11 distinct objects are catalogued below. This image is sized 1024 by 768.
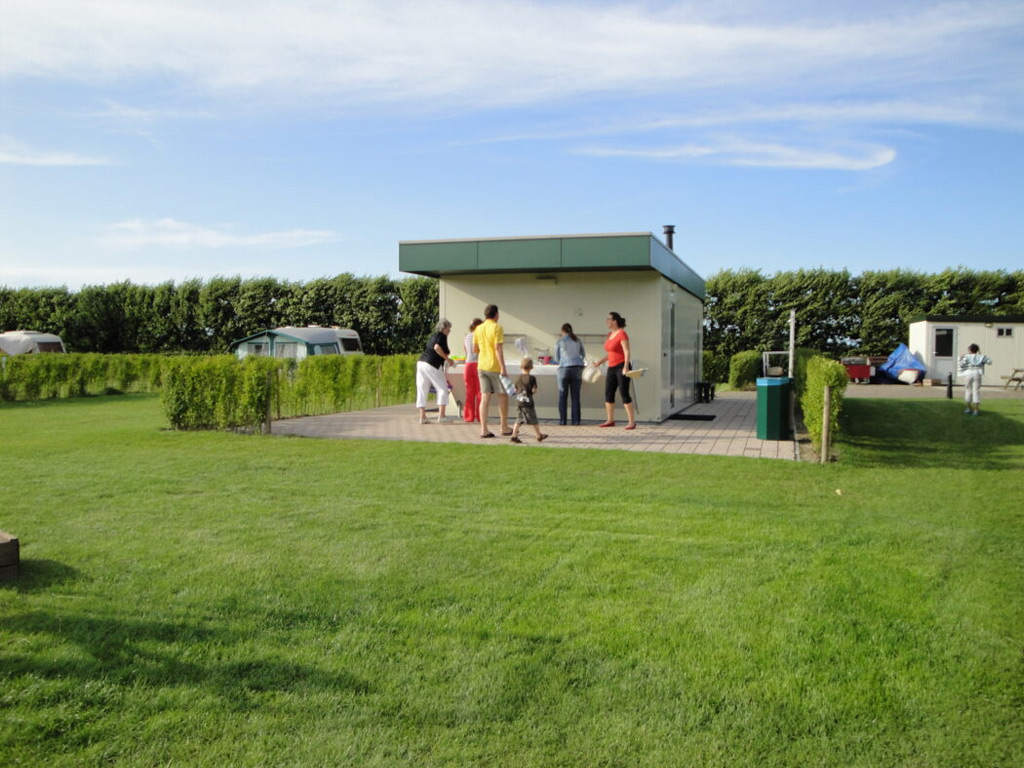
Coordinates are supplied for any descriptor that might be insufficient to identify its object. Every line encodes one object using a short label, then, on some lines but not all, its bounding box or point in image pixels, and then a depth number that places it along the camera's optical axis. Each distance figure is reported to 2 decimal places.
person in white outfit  15.66
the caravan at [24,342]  30.70
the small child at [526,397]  10.34
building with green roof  12.88
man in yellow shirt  11.08
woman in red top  11.89
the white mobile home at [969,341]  27.94
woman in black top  12.73
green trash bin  10.88
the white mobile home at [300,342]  27.34
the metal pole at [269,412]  11.93
